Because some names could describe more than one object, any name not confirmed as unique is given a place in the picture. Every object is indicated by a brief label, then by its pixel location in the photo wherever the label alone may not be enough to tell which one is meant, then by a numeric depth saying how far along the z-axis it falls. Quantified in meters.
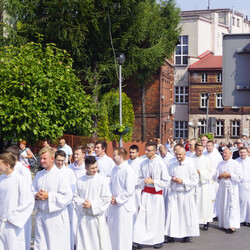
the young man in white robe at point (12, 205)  7.29
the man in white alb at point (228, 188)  12.01
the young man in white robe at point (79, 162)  10.17
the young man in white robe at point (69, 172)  8.58
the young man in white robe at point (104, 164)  11.46
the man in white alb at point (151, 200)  10.23
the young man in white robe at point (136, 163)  11.01
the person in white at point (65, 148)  16.03
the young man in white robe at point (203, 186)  12.17
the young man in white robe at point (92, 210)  7.96
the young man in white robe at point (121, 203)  9.10
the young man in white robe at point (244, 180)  13.07
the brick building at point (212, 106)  56.12
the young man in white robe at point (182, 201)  10.70
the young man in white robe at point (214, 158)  13.62
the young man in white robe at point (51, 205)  7.82
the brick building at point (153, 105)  39.25
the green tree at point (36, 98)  17.67
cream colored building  58.78
